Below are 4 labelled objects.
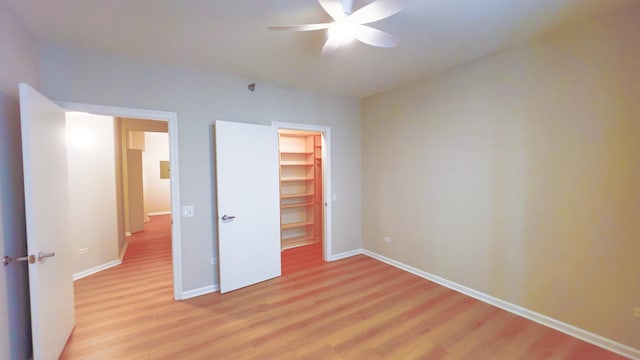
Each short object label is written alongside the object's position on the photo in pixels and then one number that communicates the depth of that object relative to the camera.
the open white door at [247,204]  3.08
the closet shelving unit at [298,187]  5.29
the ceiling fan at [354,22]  1.58
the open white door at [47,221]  1.69
